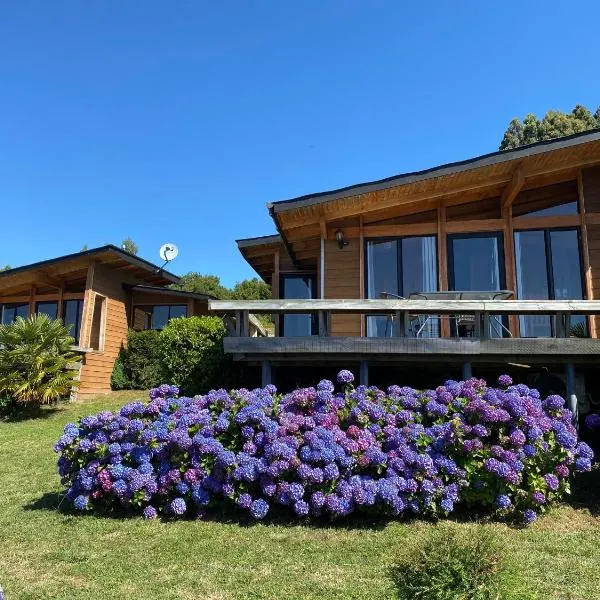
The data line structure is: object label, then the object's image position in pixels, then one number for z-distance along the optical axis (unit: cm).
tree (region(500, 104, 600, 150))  3262
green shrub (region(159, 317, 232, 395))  904
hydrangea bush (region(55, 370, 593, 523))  440
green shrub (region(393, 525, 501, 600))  296
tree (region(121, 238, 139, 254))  4985
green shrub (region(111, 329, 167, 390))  1496
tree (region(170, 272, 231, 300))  4151
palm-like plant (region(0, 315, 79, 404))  1149
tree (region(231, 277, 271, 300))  3884
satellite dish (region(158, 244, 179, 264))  1853
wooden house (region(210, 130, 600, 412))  884
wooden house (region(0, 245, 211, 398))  1457
